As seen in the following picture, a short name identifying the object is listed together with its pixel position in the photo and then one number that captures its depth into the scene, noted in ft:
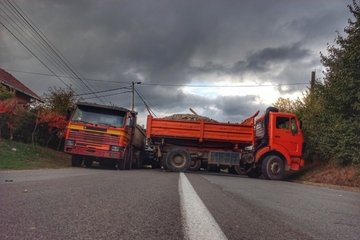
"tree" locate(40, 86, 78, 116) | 80.48
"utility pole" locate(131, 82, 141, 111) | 126.72
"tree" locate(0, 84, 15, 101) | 57.05
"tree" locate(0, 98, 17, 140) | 52.26
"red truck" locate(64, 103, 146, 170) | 47.44
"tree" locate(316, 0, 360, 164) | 49.70
